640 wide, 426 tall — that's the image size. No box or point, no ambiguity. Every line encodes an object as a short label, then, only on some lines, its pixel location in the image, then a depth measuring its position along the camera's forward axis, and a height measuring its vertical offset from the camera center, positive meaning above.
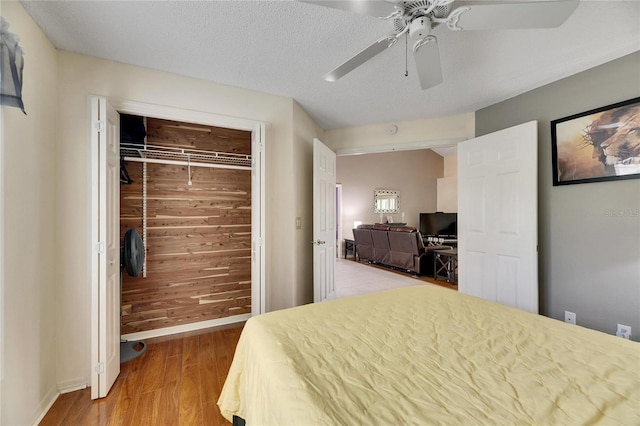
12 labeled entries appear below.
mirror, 7.96 +0.39
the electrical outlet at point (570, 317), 2.25 -0.89
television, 6.99 -0.29
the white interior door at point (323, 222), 2.91 -0.10
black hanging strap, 2.48 +0.38
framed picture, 1.95 +0.55
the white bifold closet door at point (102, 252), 1.76 -0.26
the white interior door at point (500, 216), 2.41 -0.03
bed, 0.78 -0.58
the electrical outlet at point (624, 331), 1.95 -0.88
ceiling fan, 1.11 +0.88
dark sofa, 5.08 -0.72
